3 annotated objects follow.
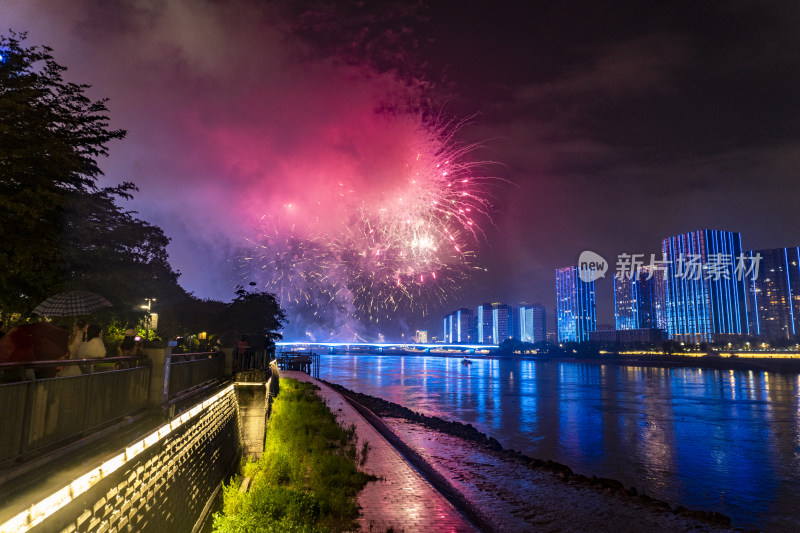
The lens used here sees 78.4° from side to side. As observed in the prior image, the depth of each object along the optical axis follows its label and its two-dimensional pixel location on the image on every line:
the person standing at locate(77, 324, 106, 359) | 8.20
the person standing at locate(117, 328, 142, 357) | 10.02
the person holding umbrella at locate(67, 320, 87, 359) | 9.43
